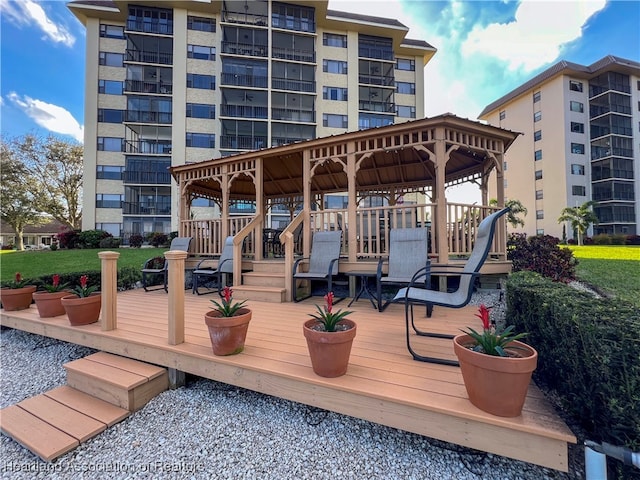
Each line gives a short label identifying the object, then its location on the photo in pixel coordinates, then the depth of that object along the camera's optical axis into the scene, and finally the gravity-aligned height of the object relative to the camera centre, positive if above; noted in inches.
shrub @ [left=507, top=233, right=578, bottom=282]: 222.6 -10.9
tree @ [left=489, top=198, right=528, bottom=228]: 789.7 +108.6
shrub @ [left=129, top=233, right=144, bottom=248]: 758.5 +16.2
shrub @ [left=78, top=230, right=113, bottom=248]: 707.4 +21.1
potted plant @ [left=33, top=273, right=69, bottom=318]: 155.3 -30.7
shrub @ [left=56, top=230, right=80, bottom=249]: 707.4 +18.6
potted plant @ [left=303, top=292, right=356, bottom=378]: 81.8 -29.9
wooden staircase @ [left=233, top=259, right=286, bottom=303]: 197.9 -29.6
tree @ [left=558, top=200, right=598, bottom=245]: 880.3 +85.7
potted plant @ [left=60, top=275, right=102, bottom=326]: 137.0 -28.7
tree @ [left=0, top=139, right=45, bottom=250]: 898.7 +183.7
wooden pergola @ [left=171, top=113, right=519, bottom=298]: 197.6 +72.3
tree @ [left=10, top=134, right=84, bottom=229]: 932.0 +265.0
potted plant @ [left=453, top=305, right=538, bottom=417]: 61.3 -28.3
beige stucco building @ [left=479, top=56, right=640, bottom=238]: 984.9 +373.6
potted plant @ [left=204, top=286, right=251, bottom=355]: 99.0 -29.3
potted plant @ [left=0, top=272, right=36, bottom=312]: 174.6 -30.5
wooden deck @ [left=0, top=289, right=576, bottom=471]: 62.9 -39.2
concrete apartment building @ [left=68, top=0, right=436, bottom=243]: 828.6 +484.2
